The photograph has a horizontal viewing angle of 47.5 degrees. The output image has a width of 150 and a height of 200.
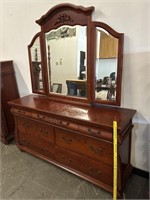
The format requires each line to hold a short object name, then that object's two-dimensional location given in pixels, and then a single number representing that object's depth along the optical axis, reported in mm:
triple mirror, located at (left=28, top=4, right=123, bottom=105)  1707
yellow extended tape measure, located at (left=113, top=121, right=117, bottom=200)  1379
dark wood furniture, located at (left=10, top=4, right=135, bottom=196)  1574
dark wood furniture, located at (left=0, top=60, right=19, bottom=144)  2594
